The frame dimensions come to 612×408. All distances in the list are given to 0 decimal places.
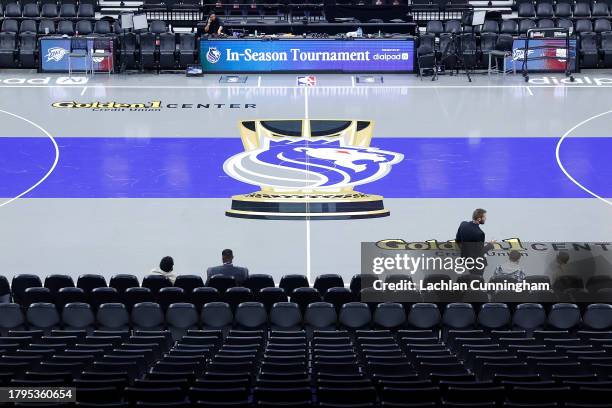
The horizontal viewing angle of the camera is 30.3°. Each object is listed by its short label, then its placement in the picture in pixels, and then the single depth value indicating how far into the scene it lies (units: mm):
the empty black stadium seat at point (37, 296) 17453
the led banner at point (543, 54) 37812
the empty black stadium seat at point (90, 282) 18109
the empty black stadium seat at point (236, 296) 17406
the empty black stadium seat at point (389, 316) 16969
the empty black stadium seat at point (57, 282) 18172
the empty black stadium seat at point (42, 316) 16750
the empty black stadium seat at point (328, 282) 18328
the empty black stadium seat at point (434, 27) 40375
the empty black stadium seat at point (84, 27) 39625
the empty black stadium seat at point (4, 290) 17875
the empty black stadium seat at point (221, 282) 18078
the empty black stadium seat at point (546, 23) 39438
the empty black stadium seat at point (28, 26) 39812
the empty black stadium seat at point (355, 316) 16938
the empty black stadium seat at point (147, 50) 38812
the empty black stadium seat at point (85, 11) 41969
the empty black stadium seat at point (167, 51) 38844
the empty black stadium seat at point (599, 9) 41531
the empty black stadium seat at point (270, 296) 17453
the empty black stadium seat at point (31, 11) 41388
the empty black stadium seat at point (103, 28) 39625
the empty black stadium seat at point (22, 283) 18109
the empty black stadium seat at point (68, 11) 41750
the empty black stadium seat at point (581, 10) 41406
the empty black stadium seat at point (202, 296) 17422
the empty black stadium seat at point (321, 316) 16938
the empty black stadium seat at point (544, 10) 41469
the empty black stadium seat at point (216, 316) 16891
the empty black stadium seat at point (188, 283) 18172
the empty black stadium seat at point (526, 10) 41625
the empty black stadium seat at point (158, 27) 40031
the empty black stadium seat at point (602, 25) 39906
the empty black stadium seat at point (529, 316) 16797
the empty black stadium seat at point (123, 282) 18141
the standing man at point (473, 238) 18875
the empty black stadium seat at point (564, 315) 16781
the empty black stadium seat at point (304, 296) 17531
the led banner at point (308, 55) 38062
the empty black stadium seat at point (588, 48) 38688
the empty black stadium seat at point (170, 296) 17438
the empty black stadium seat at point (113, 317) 16781
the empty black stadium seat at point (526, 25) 39469
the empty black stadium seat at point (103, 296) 17375
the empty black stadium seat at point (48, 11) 41531
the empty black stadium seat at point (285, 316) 16812
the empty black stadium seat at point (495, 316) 16797
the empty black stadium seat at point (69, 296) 17391
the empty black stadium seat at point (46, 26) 39812
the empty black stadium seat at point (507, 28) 39719
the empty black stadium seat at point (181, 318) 16875
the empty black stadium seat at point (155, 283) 18125
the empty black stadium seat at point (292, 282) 18281
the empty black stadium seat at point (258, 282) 18188
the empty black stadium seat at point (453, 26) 40062
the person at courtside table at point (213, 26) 38719
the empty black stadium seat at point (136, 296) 17375
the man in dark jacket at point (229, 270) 18500
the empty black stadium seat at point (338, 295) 17547
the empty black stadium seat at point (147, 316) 16812
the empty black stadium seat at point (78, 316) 16781
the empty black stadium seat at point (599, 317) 16766
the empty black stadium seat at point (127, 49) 38750
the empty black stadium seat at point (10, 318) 16656
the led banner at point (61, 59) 37906
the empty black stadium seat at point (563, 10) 41344
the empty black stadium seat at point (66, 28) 39719
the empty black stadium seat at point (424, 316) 16891
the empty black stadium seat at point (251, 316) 16812
